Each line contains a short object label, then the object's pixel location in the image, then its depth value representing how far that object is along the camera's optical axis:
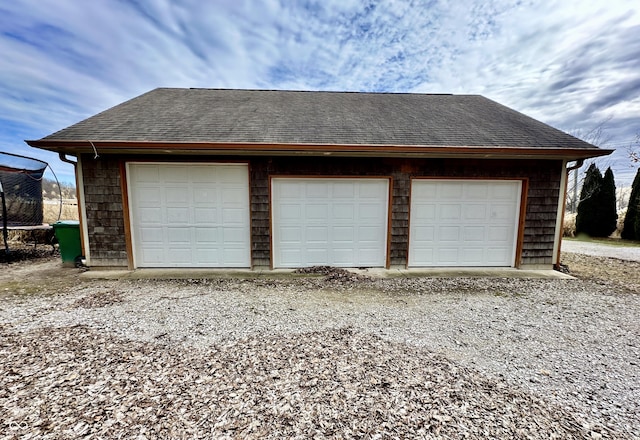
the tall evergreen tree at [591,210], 12.45
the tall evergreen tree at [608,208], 12.37
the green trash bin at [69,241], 5.41
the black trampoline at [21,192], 6.32
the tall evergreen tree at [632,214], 11.65
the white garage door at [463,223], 5.57
